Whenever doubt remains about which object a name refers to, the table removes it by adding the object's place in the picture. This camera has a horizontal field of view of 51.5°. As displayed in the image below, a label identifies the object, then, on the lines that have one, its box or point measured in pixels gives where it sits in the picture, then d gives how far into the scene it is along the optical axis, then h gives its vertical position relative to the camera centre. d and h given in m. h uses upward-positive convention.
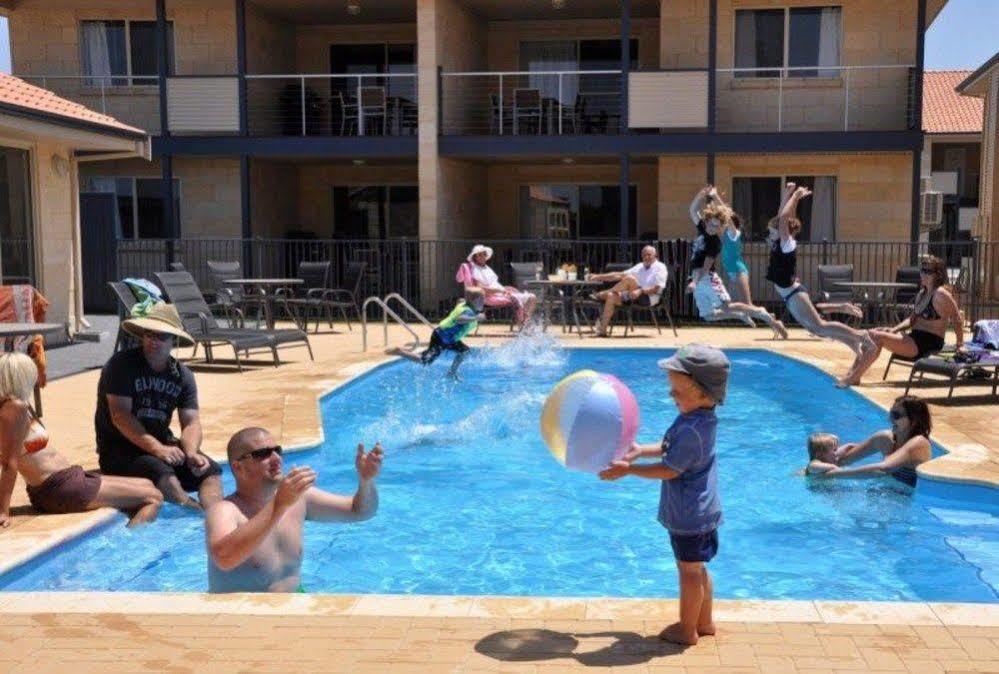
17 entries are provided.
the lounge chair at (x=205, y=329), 12.20 -1.18
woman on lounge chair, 9.74 -0.90
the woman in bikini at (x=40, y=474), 5.25 -1.32
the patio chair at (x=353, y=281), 17.88 -0.87
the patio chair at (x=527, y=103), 20.65 +2.55
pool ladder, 13.19 -1.32
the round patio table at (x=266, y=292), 15.50 -0.95
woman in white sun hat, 14.79 -0.73
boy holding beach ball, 3.71 -0.86
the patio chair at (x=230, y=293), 16.12 -1.00
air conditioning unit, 25.86 +0.53
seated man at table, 15.69 -0.84
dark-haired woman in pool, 7.07 -1.47
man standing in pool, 3.73 -1.10
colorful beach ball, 3.79 -0.71
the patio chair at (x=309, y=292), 16.86 -1.07
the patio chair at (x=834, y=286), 16.47 -0.91
